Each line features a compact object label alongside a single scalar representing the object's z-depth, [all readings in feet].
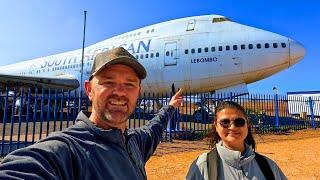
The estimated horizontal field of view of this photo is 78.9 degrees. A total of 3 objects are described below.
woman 5.11
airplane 29.54
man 2.68
